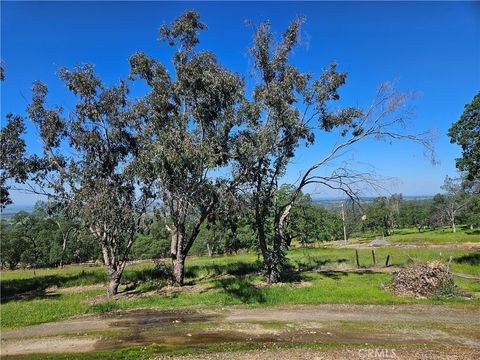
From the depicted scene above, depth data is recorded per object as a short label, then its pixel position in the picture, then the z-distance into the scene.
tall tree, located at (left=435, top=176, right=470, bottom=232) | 91.89
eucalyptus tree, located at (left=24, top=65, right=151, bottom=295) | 22.98
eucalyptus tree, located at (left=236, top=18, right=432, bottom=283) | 22.69
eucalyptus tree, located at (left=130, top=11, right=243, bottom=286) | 21.36
